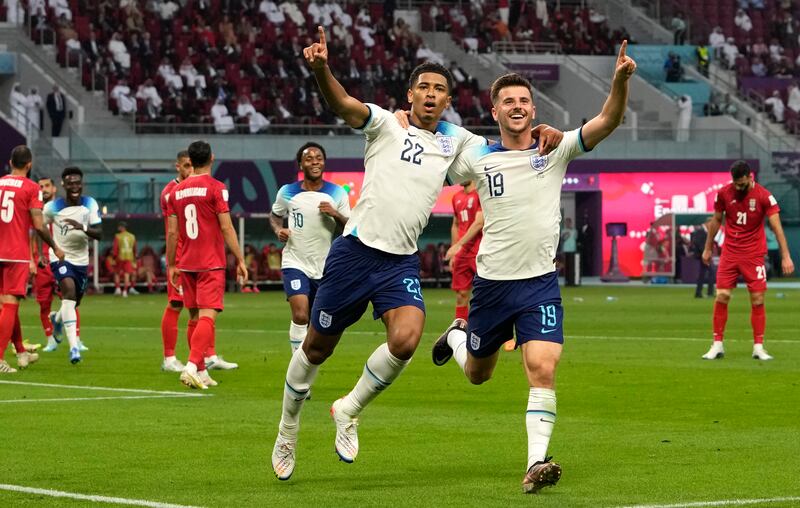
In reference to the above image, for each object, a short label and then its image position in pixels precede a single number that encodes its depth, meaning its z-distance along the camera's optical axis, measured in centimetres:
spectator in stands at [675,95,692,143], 5509
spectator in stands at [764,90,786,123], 5759
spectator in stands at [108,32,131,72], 5006
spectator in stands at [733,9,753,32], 6384
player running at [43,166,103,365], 1981
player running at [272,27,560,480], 951
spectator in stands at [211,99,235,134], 4797
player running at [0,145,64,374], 1731
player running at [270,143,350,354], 1530
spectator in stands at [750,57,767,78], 6041
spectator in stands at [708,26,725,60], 6172
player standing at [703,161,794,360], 1906
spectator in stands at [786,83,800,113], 5872
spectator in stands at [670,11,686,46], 6062
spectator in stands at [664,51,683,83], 5791
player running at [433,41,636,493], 924
